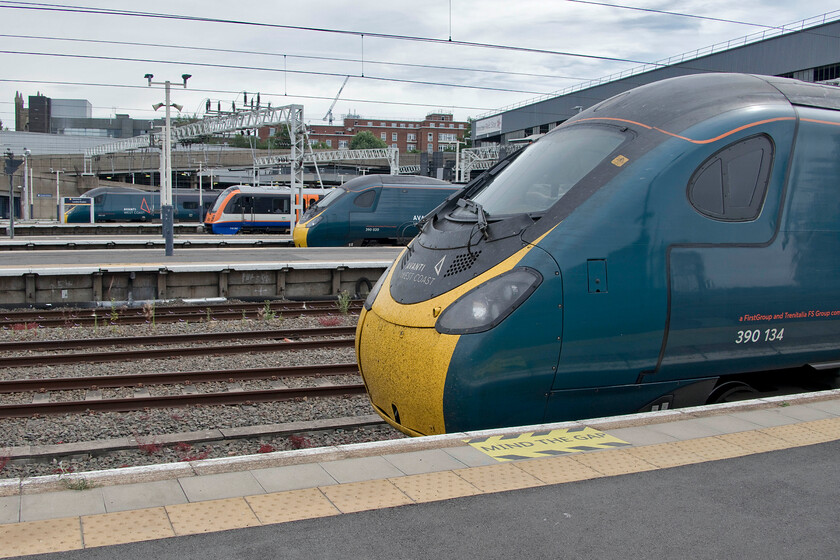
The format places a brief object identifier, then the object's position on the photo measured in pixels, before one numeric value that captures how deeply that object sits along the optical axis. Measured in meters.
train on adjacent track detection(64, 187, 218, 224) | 46.66
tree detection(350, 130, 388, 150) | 121.25
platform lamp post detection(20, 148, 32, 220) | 47.53
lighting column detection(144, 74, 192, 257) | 20.03
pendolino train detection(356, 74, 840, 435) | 5.06
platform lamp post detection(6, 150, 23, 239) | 29.82
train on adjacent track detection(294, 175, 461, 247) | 24.94
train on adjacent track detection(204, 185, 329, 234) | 37.69
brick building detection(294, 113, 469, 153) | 133.00
